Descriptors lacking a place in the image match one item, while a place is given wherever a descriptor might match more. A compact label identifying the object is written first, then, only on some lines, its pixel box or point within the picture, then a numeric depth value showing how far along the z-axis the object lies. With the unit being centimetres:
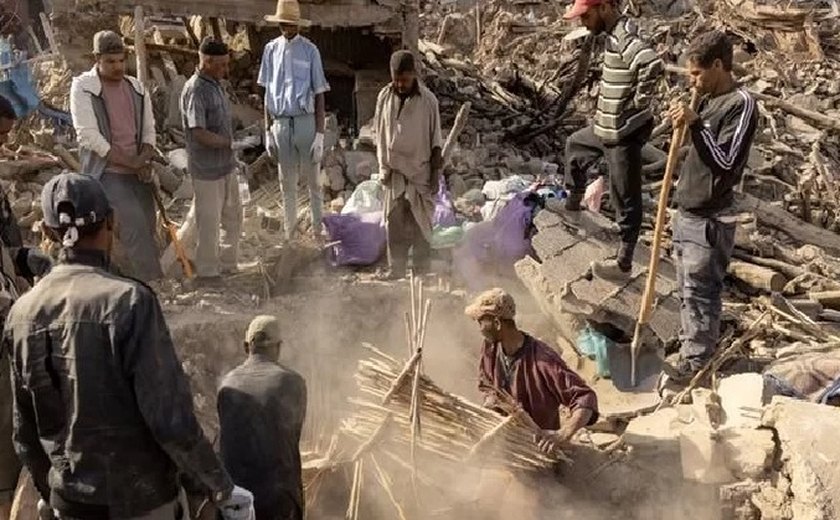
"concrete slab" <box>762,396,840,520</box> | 439
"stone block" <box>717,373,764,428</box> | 514
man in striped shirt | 634
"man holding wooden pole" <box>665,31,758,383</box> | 545
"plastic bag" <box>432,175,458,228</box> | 841
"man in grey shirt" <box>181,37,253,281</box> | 706
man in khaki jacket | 726
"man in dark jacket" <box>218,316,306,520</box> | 414
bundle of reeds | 468
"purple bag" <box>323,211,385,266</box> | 814
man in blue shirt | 777
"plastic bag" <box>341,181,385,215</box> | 859
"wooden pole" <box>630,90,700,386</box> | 560
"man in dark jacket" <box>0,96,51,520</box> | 461
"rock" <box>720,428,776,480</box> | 483
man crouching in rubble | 480
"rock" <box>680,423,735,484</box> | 492
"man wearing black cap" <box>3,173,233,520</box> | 321
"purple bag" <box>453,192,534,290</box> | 795
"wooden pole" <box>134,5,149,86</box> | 1038
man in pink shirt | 648
